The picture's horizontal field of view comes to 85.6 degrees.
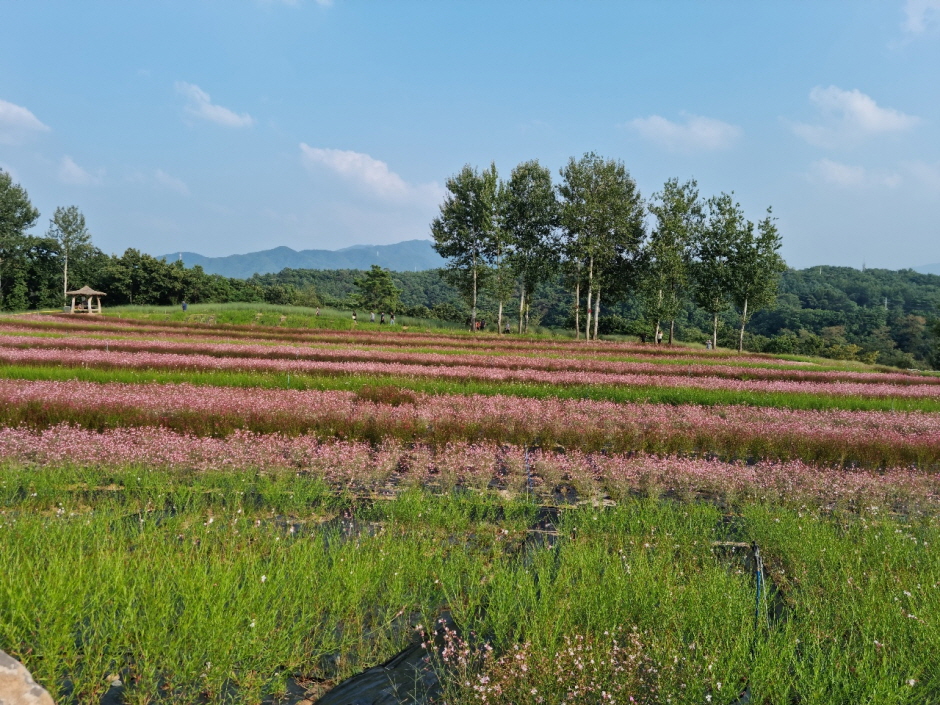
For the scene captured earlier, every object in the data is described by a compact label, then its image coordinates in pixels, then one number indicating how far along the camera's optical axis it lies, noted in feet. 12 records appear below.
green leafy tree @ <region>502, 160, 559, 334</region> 199.72
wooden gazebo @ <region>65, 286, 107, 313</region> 194.25
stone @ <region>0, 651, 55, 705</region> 8.15
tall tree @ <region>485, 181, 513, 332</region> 191.11
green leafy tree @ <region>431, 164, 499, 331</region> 196.44
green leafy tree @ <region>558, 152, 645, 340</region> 179.42
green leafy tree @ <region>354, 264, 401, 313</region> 285.02
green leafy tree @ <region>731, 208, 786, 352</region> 169.17
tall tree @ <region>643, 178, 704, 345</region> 169.99
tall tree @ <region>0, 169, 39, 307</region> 276.00
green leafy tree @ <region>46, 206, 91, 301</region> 284.82
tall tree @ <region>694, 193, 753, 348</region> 173.58
